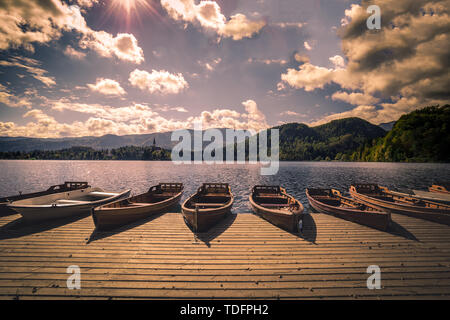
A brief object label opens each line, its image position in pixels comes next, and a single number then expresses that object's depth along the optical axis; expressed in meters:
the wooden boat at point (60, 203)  10.47
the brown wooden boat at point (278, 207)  9.95
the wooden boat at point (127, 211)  10.09
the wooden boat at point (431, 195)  16.52
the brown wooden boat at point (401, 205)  11.52
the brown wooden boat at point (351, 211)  10.32
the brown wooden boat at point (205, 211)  9.91
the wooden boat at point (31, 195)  11.76
